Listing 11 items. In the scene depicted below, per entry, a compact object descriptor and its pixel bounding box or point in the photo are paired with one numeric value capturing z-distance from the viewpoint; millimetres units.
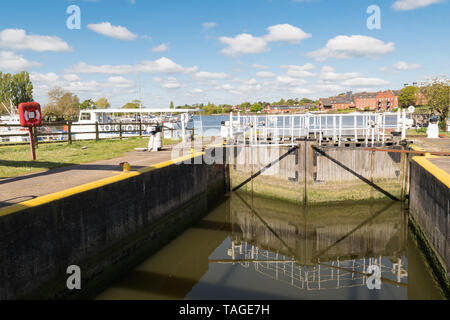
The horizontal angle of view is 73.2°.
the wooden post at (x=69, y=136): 17344
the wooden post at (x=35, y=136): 15790
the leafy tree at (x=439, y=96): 30422
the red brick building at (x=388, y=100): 140250
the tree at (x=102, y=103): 105425
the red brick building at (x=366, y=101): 143250
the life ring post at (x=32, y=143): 9961
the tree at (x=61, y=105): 72062
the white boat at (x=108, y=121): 29594
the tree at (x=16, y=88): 70312
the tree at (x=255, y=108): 133300
